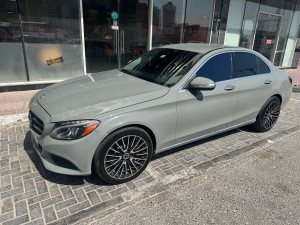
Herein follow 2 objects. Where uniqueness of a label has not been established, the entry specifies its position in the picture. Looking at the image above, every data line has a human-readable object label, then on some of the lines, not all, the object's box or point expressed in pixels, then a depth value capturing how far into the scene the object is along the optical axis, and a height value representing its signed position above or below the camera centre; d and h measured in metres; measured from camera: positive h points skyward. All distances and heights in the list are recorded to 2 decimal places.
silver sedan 2.55 -0.93
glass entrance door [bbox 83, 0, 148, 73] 7.73 +0.01
